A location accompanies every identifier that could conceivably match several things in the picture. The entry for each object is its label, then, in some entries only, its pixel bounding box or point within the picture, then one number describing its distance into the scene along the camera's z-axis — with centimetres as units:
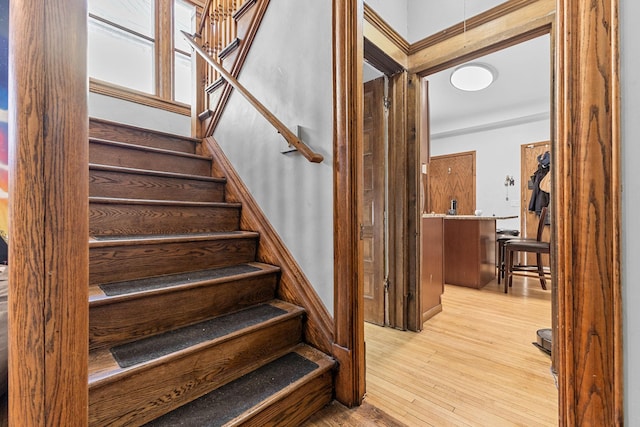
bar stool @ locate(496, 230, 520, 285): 367
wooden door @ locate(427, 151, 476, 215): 540
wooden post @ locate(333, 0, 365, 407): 135
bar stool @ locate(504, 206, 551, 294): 302
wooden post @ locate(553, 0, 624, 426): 63
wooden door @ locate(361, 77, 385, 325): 232
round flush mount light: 334
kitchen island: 336
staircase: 103
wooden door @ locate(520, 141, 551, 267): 464
